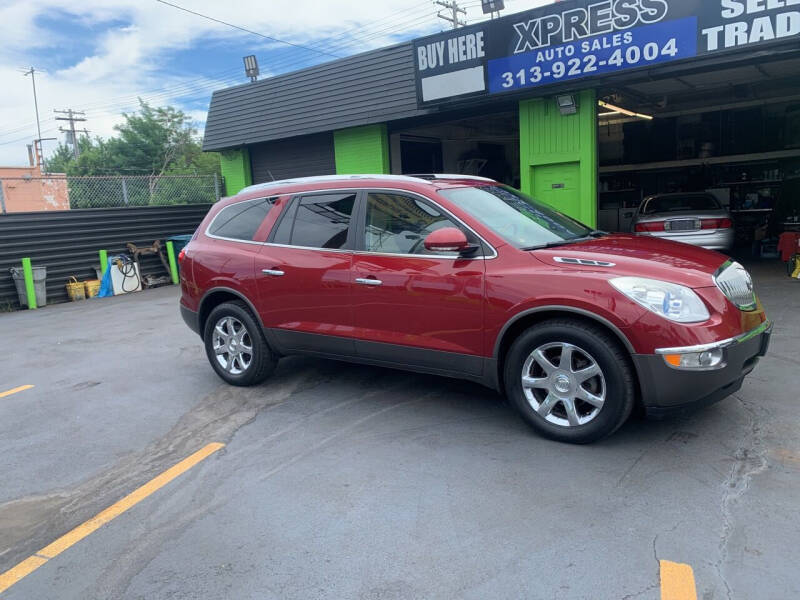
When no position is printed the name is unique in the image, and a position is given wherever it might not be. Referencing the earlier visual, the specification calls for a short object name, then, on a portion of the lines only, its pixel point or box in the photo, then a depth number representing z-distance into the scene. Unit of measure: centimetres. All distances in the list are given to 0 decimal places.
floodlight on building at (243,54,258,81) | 1642
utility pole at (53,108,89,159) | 6000
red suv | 378
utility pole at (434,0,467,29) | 3625
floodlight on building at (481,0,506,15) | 1139
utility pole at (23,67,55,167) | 4928
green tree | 4500
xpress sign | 809
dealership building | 876
